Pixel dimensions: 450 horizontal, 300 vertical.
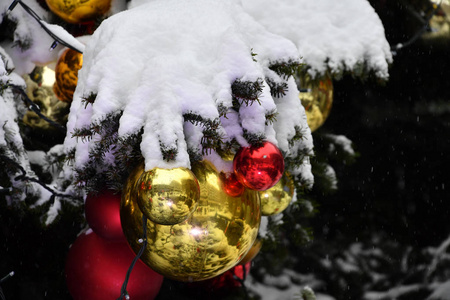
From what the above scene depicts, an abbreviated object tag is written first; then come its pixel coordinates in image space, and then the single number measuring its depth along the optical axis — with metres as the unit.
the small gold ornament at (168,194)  2.57
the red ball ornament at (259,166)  2.66
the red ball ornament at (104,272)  2.79
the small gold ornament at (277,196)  2.87
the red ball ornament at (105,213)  2.76
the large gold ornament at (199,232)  2.64
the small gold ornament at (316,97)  2.99
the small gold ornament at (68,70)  2.87
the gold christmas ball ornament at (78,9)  2.86
